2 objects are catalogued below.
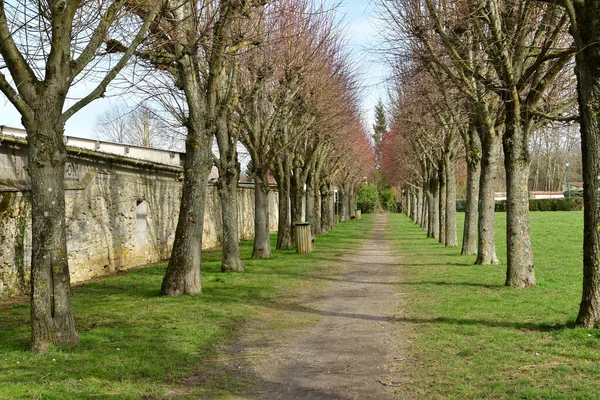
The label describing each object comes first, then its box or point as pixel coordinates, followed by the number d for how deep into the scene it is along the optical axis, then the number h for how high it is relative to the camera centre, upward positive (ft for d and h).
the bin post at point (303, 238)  67.21 -3.62
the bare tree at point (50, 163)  22.00 +1.74
